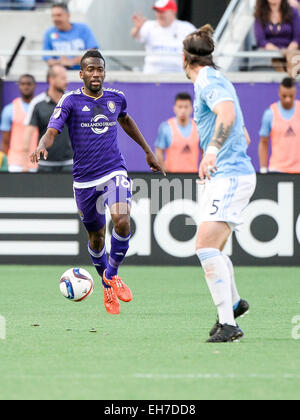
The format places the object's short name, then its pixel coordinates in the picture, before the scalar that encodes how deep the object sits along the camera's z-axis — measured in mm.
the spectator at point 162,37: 16875
